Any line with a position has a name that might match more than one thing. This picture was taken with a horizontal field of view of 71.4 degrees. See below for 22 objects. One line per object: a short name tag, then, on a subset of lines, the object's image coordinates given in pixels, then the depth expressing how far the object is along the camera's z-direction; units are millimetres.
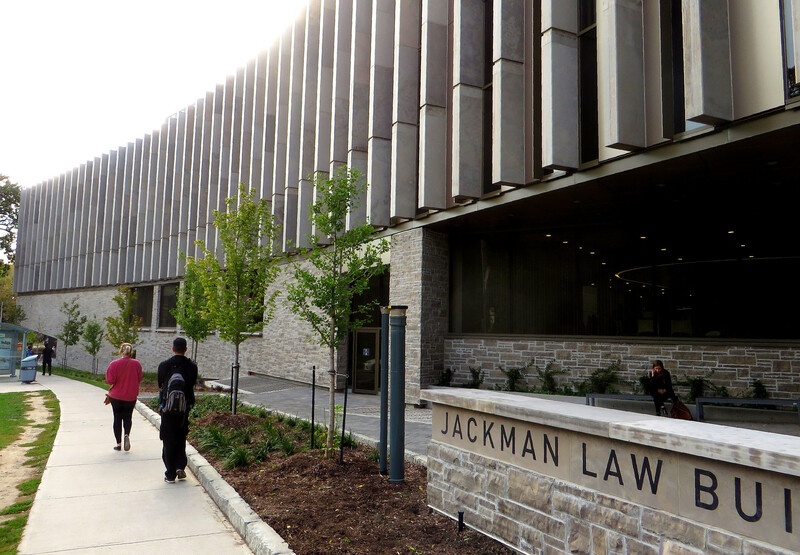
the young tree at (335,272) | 8633
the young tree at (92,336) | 35500
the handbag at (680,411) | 10586
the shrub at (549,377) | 14352
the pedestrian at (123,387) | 9328
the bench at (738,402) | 10586
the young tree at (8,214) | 60656
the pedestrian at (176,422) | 7559
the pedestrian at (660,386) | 11125
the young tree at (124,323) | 29156
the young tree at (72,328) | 39922
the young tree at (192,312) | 22141
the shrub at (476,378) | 15648
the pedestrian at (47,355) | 32812
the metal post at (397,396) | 6898
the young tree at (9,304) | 58812
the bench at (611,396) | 12008
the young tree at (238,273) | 12859
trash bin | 26641
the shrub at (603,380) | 13562
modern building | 9602
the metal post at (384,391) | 7264
